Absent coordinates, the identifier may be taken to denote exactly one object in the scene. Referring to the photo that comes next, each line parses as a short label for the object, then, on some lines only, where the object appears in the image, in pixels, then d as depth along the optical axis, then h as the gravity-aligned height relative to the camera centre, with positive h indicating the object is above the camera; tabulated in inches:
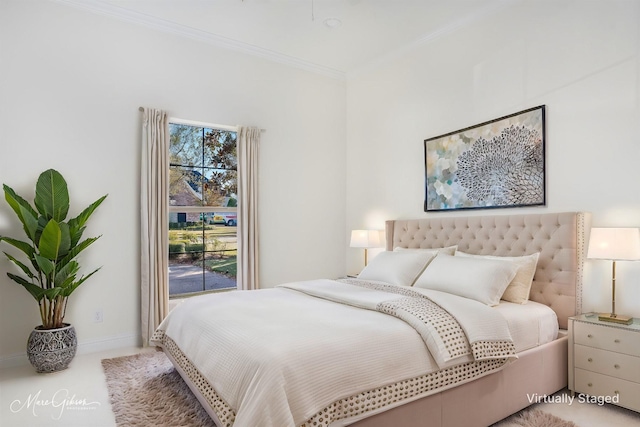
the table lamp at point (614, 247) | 91.1 -9.2
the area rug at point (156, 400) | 85.0 -46.9
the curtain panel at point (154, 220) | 140.9 -3.5
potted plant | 111.5 -14.2
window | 157.8 +0.6
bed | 63.1 -26.3
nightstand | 87.6 -35.8
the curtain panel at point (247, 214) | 163.8 -1.5
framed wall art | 119.8 +15.6
